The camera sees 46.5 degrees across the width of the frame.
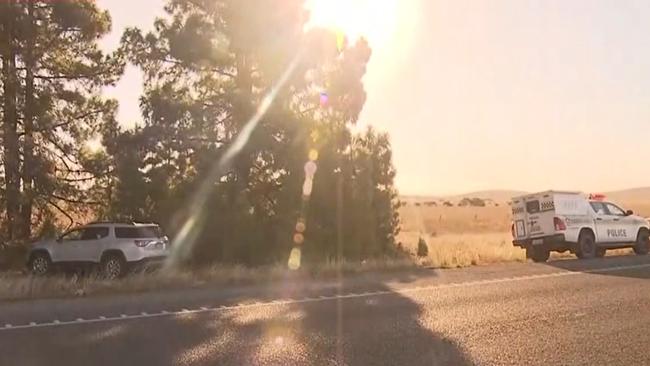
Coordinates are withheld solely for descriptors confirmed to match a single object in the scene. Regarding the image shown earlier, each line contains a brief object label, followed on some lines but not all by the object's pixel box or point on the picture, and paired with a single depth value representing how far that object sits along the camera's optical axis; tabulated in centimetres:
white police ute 2508
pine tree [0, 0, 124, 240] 2419
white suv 1988
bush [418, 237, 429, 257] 2868
